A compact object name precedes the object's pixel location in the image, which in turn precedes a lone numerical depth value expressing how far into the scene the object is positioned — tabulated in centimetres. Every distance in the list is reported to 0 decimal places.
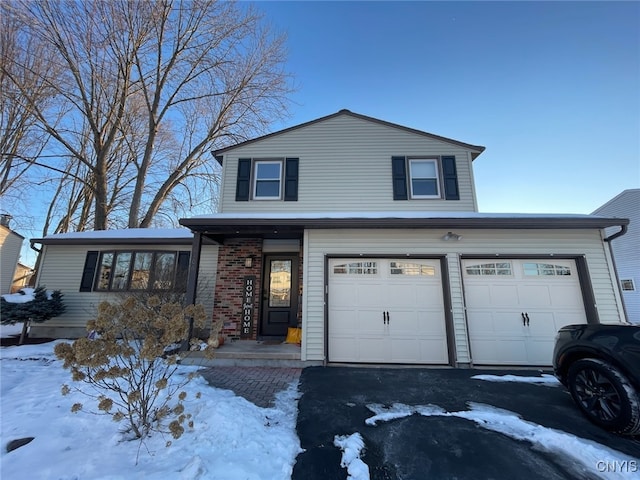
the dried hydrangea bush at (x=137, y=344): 255
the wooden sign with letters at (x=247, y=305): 737
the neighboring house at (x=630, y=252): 1230
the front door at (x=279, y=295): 749
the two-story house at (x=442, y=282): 574
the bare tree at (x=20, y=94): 1090
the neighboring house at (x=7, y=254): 1144
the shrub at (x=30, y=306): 724
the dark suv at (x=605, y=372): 290
